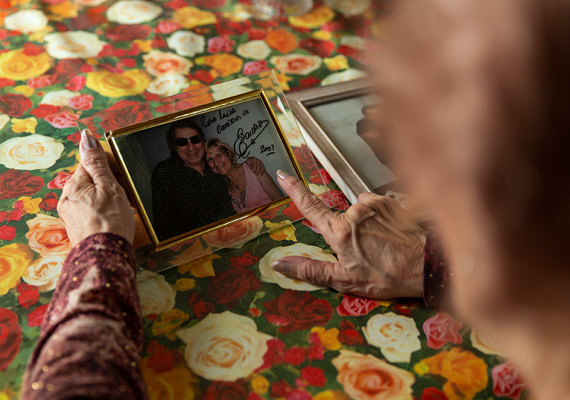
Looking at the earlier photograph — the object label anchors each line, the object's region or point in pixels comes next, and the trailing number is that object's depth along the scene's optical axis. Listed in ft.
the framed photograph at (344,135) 3.88
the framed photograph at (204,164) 3.22
